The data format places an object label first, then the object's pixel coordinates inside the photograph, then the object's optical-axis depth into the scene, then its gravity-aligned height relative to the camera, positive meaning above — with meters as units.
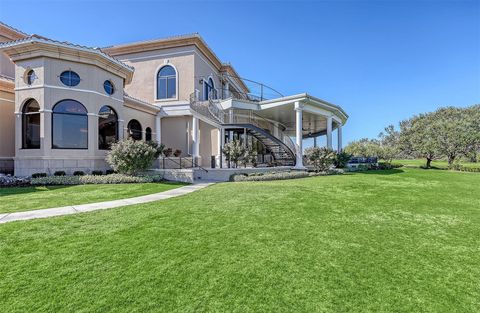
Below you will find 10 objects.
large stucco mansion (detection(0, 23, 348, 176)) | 12.65 +3.75
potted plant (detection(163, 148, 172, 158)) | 17.60 +0.51
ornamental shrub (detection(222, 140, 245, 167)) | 16.39 +0.50
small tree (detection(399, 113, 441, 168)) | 33.16 +2.30
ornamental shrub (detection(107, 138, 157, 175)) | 12.60 +0.17
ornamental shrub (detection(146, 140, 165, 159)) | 14.24 +0.73
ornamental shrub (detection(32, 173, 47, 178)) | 11.96 -0.72
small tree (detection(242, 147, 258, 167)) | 16.55 +0.09
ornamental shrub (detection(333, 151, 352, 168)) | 21.08 -0.14
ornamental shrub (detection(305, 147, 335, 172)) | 17.95 +0.04
